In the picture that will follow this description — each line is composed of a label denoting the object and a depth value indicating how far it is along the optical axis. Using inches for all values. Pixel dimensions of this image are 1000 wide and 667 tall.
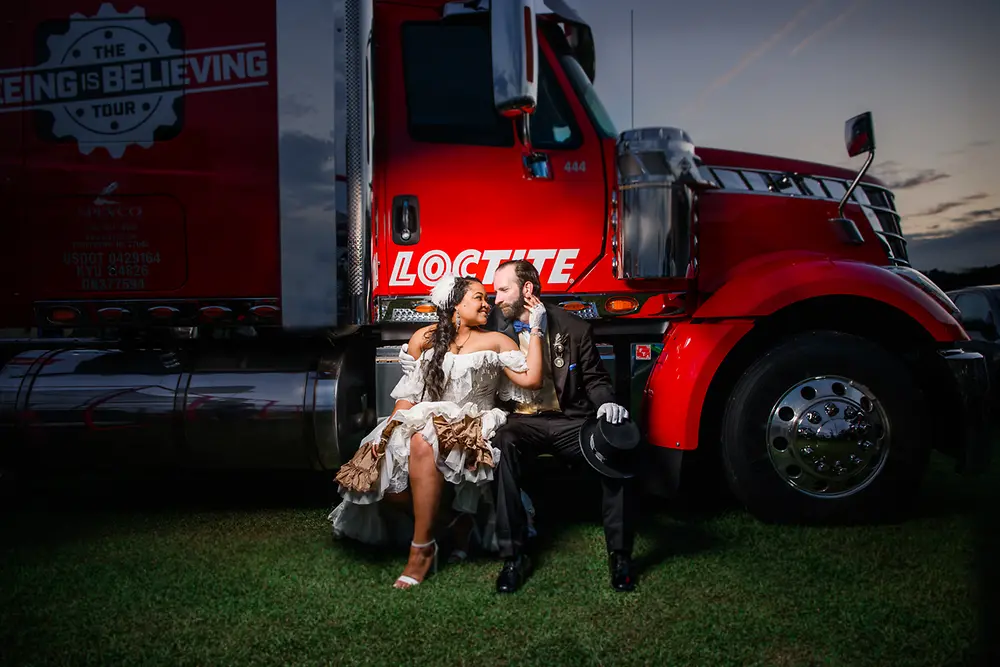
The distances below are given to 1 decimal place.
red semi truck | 155.1
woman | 135.9
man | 132.0
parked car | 319.6
